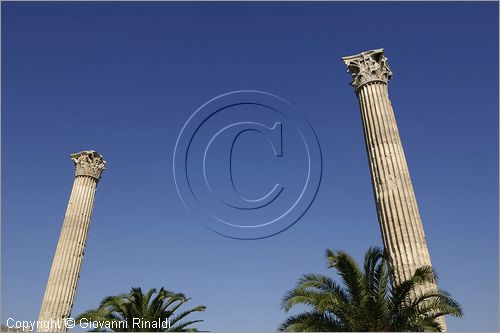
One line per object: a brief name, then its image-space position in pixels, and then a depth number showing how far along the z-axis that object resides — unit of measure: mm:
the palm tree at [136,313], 16844
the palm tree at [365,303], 10836
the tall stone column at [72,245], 18797
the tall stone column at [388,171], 12844
